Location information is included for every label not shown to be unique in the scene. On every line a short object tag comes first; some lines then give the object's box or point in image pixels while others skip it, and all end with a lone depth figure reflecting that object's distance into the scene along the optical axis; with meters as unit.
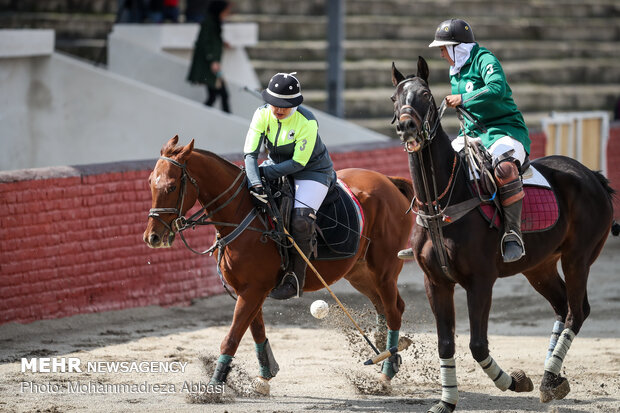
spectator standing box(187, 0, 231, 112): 32.53
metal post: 34.62
